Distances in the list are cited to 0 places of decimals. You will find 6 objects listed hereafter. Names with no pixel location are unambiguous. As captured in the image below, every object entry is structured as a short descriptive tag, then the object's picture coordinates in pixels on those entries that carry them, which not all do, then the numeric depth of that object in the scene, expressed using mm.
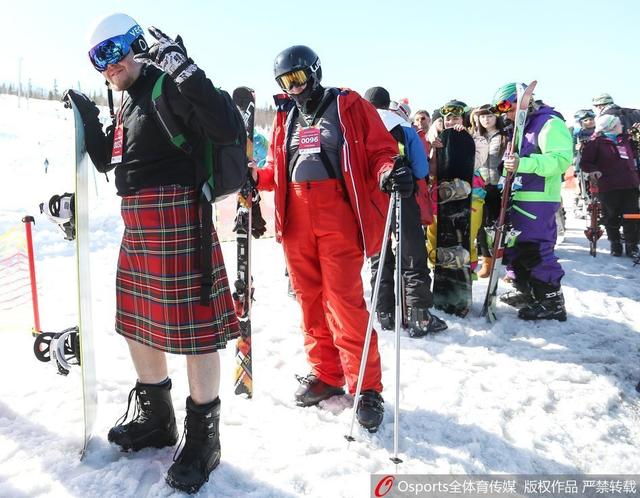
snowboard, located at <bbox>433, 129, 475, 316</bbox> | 4457
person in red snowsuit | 2680
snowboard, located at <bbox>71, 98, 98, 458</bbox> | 2234
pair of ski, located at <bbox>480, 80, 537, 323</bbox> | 4152
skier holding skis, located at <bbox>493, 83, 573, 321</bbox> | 4125
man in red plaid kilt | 2043
